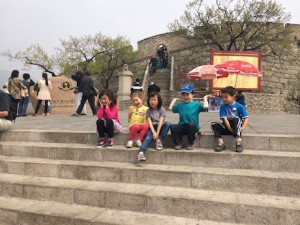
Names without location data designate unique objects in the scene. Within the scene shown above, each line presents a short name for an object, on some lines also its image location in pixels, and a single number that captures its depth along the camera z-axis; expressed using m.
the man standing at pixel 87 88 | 8.94
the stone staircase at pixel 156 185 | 2.99
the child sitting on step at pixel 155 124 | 3.98
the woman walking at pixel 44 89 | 10.08
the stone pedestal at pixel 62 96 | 12.48
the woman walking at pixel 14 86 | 8.28
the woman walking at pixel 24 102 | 10.17
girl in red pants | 4.24
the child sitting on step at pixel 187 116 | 4.05
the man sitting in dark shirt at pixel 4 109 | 4.70
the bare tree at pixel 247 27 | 19.55
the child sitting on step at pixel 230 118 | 3.92
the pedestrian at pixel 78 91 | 9.53
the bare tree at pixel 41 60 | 29.00
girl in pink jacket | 4.35
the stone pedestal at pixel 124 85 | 19.85
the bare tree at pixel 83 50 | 29.06
